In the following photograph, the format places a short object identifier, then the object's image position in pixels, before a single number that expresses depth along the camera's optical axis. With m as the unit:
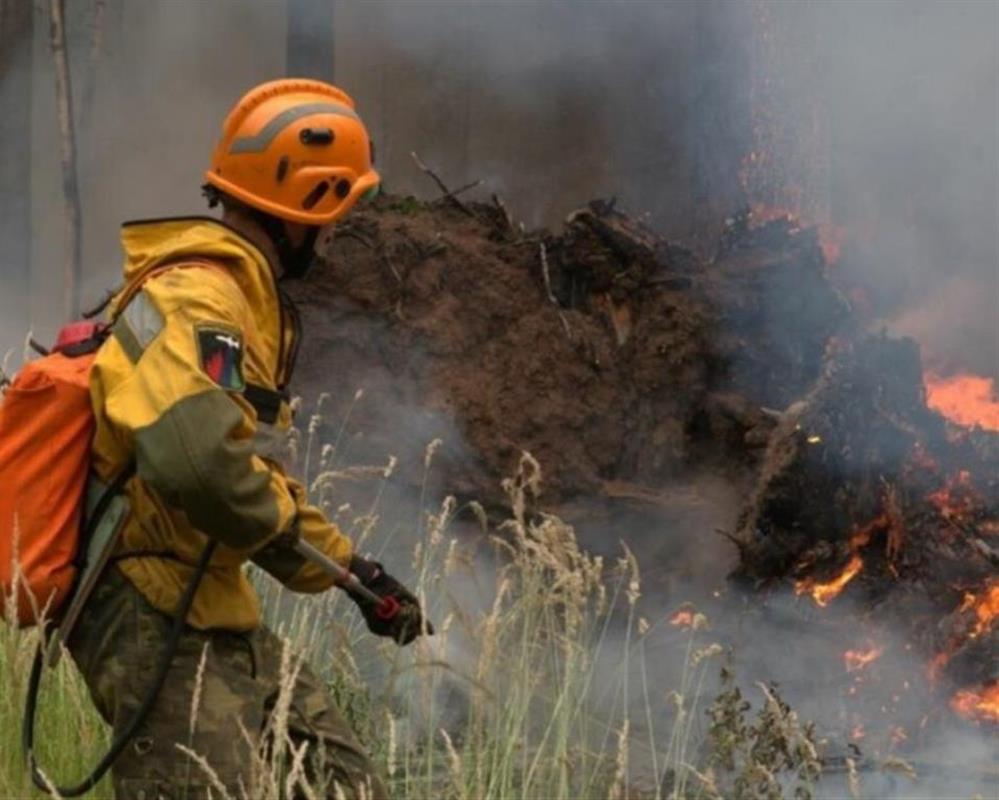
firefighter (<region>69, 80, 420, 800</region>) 5.62
